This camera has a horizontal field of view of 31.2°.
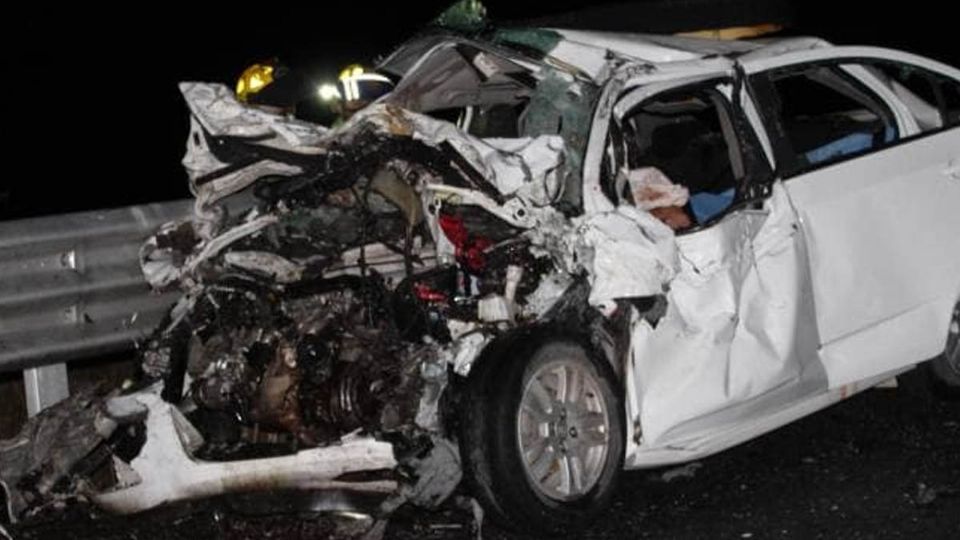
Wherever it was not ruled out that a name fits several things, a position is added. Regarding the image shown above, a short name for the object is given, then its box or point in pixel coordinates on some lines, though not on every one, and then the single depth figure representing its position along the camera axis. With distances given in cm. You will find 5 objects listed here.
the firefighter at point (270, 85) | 808
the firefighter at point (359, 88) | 787
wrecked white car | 584
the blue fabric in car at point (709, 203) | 675
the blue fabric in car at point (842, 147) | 711
